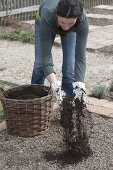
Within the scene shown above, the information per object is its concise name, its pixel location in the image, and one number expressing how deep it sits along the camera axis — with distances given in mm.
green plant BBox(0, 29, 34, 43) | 6547
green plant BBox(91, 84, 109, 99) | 3883
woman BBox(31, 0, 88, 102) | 2587
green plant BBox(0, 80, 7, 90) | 4164
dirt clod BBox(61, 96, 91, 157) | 2766
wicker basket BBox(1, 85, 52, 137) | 2976
